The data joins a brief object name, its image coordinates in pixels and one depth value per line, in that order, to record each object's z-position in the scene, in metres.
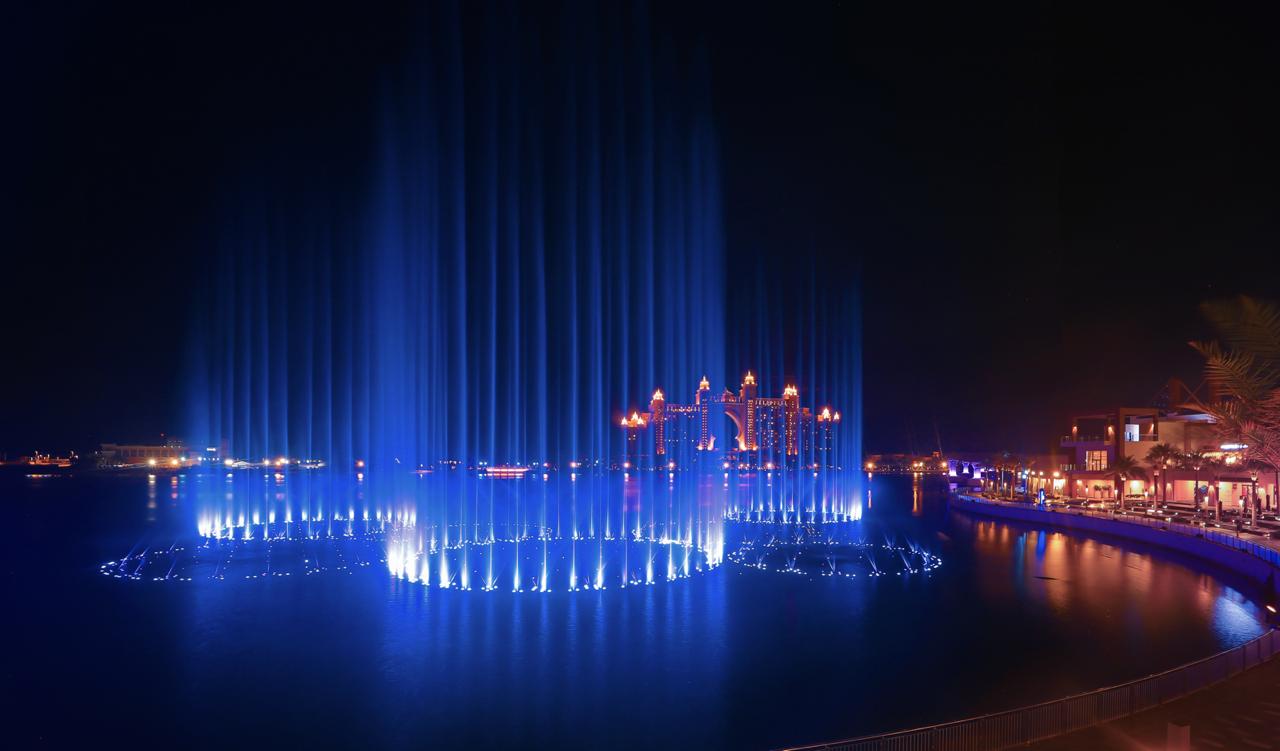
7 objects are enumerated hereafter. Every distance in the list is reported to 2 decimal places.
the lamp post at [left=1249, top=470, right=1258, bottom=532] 29.44
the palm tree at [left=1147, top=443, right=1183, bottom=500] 41.19
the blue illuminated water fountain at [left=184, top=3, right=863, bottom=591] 23.42
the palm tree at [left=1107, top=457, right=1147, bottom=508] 45.56
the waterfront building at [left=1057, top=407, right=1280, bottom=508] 39.75
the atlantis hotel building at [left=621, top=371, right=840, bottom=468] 68.12
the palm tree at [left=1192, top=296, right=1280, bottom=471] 15.22
